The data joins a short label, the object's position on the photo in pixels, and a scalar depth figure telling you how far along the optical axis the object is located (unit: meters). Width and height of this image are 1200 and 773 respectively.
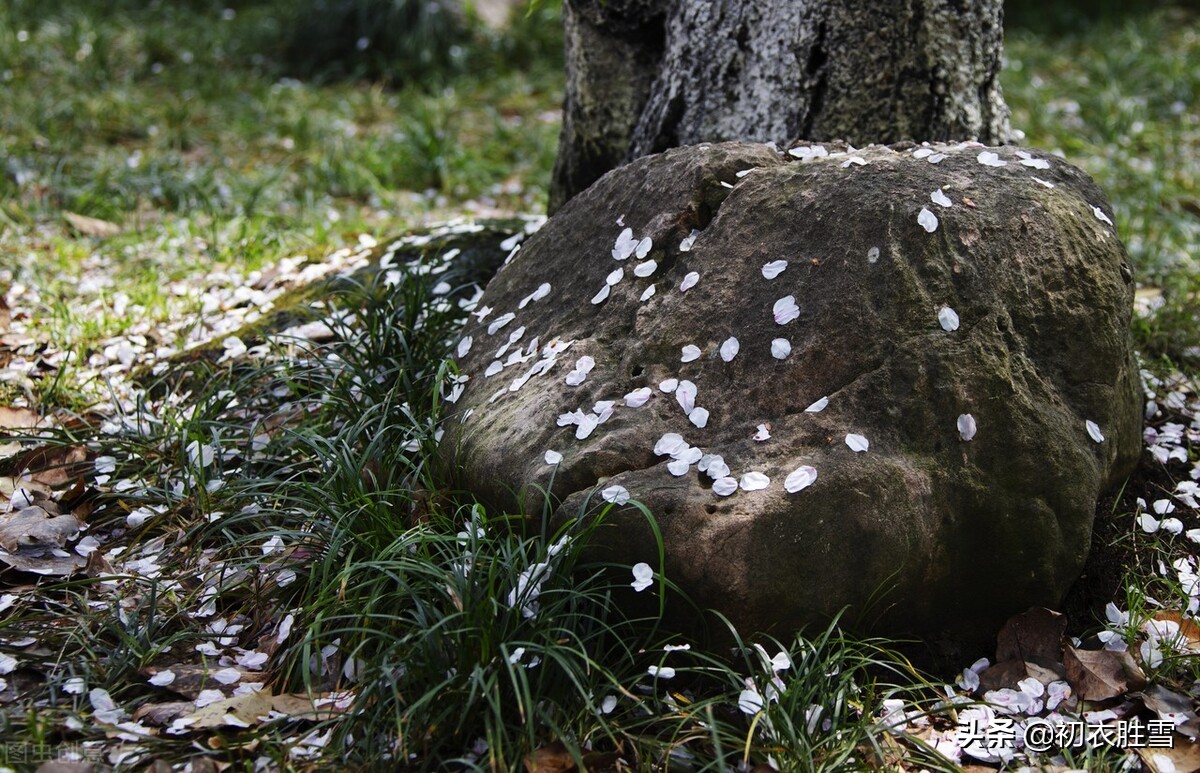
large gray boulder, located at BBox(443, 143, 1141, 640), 2.02
